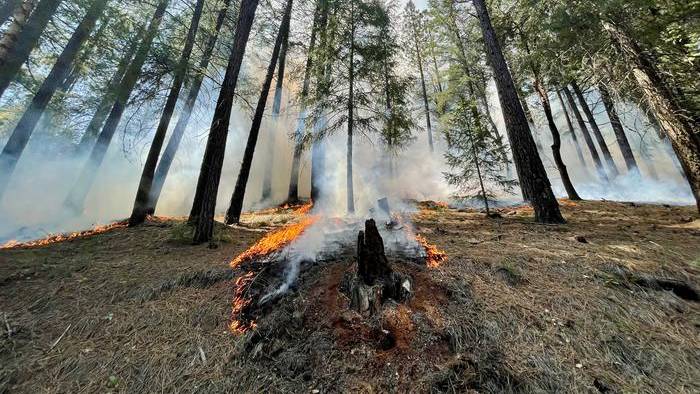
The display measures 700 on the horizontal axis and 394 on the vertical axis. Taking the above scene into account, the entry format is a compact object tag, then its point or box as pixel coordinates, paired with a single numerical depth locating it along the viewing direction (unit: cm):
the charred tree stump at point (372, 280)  286
